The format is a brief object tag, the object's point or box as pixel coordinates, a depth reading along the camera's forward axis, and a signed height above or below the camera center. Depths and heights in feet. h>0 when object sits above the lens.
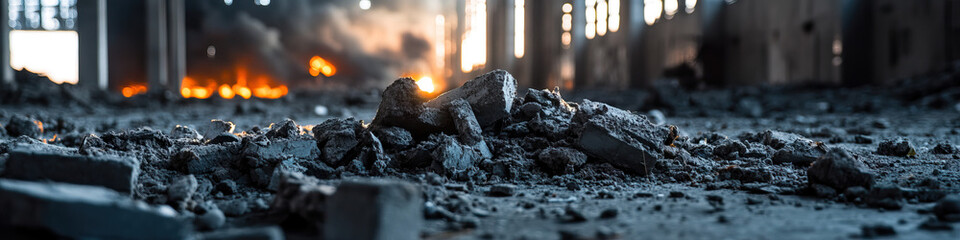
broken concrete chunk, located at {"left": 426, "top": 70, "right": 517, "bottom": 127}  13.69 +0.36
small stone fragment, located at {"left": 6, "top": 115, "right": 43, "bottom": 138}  21.39 -0.18
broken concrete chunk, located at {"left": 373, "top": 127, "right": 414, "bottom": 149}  12.73 -0.35
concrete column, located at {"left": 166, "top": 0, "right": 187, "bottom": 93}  90.48 +9.09
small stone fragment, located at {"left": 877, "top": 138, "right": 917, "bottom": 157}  14.96 -0.75
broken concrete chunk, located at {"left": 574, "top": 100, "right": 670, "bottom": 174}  12.00 -0.42
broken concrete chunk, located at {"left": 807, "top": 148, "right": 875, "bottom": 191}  10.06 -0.82
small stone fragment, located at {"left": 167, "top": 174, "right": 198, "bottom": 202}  9.16 -0.87
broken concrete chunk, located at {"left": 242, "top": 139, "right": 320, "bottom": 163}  11.32 -0.50
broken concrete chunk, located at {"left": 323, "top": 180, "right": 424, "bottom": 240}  6.65 -0.87
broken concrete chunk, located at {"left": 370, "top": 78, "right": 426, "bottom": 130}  13.17 +0.19
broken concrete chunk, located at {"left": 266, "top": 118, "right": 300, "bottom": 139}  13.43 -0.24
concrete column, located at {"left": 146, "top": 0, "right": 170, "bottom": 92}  88.63 +9.01
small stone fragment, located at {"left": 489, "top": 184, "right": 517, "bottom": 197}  10.38 -1.04
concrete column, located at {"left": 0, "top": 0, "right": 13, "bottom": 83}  77.18 +7.83
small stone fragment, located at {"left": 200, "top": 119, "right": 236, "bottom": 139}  14.82 -0.19
